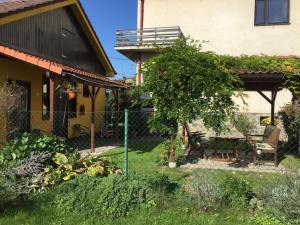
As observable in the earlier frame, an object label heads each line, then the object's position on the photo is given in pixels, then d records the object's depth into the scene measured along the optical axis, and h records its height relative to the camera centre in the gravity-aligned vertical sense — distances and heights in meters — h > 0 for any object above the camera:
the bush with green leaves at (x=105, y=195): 3.98 -1.50
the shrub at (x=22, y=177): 4.15 -1.35
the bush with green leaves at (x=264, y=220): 3.59 -1.65
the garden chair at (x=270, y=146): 7.01 -1.13
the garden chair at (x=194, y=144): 7.86 -1.22
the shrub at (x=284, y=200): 3.59 -1.39
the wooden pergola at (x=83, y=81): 7.72 +0.80
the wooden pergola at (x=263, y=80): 7.04 +0.79
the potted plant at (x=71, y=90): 9.70 +0.55
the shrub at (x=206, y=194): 4.01 -1.42
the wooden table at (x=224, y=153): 7.44 -1.45
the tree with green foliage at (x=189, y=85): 5.48 +0.44
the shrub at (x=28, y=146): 5.25 -0.95
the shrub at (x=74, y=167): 4.99 -1.34
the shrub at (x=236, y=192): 4.05 -1.41
